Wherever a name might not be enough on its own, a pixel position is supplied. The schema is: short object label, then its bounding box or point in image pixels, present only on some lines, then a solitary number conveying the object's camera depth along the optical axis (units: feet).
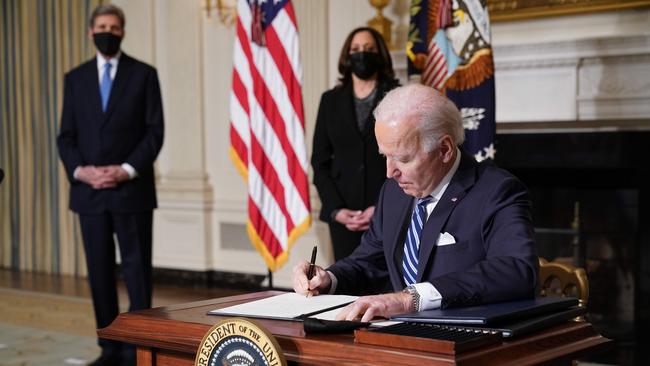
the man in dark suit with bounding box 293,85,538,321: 6.66
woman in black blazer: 14.12
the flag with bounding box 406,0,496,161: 14.94
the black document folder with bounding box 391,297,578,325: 5.63
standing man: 15.05
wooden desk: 5.14
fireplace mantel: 17.04
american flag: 16.80
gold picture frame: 17.30
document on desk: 6.37
